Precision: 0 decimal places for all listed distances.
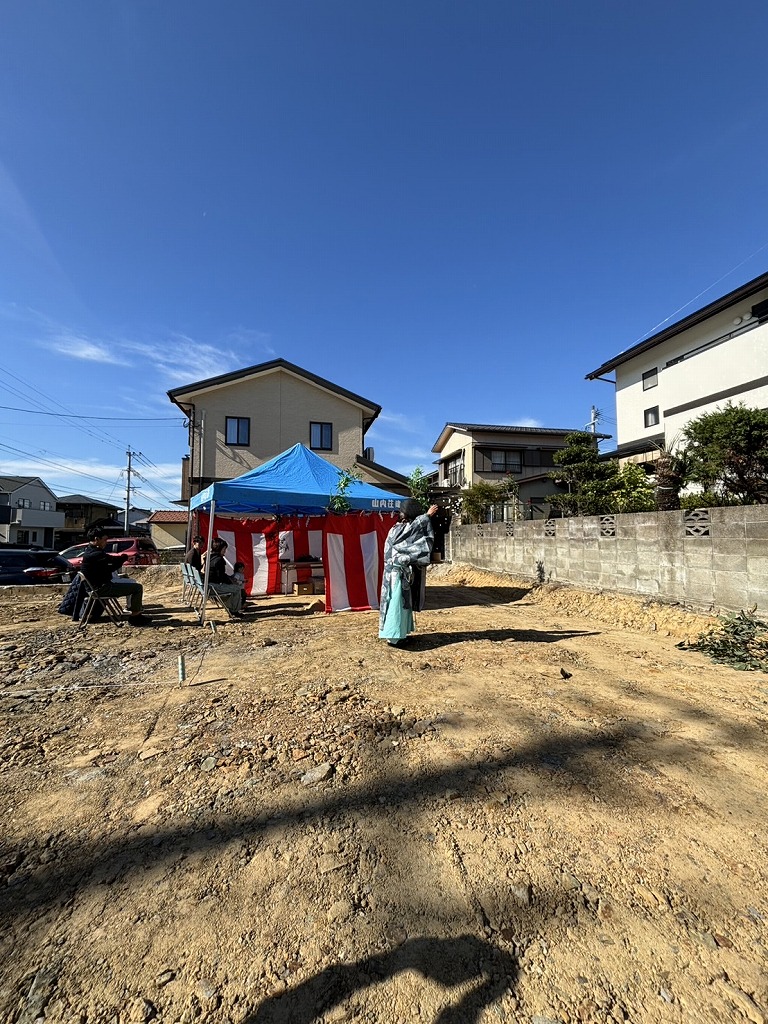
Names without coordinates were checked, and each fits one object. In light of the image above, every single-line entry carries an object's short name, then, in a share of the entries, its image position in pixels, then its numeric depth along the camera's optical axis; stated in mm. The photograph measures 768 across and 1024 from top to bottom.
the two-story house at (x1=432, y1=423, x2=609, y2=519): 26453
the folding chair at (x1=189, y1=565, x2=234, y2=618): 6863
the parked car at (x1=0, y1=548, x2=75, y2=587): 11797
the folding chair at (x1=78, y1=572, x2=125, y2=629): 6375
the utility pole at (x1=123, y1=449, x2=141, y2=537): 35959
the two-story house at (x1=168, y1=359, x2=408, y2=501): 18594
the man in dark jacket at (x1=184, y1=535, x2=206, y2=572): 7609
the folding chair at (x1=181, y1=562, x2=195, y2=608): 7688
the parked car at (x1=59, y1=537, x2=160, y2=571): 14289
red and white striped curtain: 7371
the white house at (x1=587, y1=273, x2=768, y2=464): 12758
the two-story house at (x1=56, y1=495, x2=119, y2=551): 42219
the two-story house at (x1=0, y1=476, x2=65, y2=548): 37000
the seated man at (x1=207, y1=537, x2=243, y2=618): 6898
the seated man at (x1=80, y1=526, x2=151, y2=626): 6312
